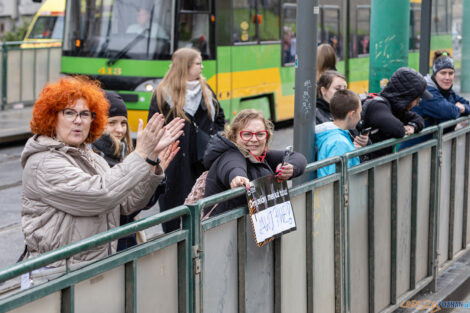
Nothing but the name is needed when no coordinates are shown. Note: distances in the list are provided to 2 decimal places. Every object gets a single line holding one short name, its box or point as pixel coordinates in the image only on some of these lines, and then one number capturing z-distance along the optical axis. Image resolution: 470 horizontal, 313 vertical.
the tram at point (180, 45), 24.65
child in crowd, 9.81
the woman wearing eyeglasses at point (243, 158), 7.43
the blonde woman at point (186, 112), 11.48
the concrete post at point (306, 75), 10.23
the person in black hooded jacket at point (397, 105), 10.73
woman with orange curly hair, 6.14
